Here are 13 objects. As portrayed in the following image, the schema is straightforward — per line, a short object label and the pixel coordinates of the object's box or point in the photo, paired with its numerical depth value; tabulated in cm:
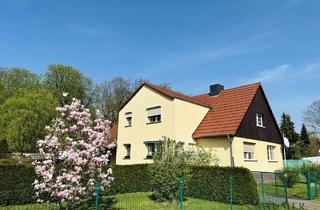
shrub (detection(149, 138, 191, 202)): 1506
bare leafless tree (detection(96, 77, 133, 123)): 4850
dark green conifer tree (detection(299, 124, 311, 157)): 5393
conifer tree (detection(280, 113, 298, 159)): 5890
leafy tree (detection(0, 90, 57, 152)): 3322
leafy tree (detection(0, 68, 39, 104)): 4522
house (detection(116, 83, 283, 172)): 2388
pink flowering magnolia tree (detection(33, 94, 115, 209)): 1064
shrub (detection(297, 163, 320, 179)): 2159
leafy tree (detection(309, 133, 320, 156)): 5352
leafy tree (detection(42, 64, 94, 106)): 4691
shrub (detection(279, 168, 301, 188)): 2086
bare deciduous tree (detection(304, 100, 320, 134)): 5853
